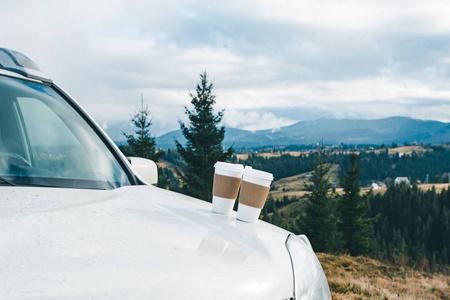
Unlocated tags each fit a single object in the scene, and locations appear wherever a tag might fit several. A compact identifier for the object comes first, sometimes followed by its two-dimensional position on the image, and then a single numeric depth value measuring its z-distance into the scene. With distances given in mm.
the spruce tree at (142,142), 33750
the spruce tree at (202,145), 29125
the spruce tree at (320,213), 30469
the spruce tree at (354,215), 39406
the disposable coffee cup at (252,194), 1870
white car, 939
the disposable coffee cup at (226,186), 1967
